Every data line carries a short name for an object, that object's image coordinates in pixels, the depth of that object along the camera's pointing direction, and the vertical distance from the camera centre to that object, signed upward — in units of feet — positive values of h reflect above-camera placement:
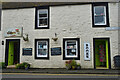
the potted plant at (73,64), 32.16 -4.88
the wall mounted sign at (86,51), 34.19 -1.46
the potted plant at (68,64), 32.45 -5.04
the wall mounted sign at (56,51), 35.53 -1.53
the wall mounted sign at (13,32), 37.70 +4.25
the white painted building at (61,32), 34.46 +3.93
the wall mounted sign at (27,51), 36.92 -1.61
